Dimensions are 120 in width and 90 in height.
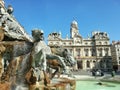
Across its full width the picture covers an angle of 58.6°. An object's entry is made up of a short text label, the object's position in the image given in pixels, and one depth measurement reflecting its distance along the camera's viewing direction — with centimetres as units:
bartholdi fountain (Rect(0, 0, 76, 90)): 294
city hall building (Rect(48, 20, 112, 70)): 4145
